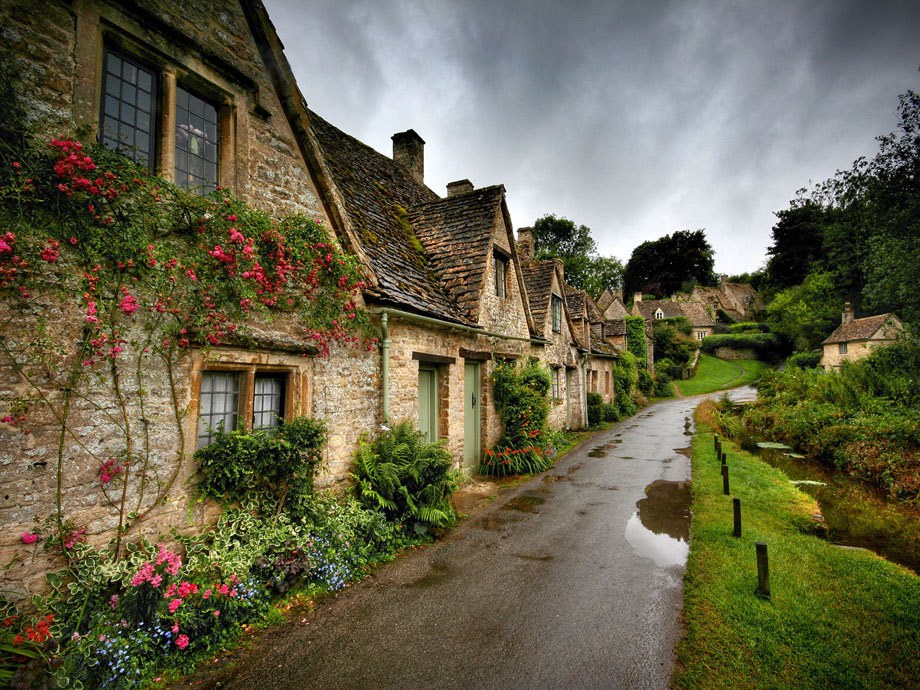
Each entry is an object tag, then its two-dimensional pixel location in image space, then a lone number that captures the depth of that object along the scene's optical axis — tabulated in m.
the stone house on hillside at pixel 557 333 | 15.62
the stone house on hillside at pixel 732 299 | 66.56
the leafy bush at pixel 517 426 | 10.77
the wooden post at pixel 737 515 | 6.23
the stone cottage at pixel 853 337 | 33.94
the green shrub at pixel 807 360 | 40.06
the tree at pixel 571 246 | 50.62
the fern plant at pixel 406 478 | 6.31
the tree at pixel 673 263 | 67.19
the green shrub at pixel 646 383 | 33.22
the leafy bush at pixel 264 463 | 4.53
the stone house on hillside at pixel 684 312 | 57.97
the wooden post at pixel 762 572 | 4.61
